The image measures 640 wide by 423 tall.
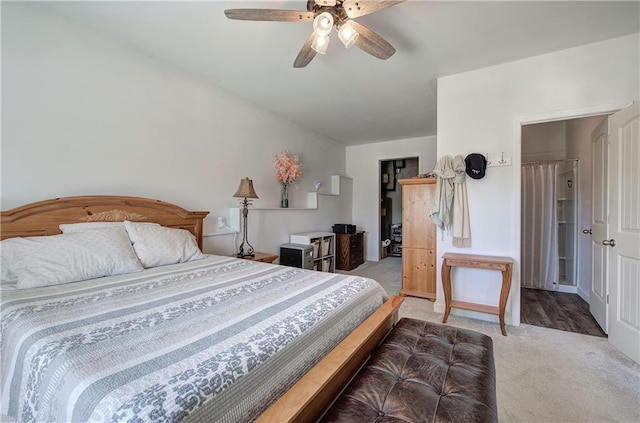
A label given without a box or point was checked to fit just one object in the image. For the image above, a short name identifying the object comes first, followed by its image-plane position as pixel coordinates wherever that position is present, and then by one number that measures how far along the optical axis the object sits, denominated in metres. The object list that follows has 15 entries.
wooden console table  2.47
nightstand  3.01
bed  0.69
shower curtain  3.74
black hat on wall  2.73
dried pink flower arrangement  4.03
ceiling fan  1.58
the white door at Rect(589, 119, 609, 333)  2.51
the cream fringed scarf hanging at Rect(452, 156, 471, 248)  2.83
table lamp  2.98
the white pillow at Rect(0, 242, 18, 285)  1.50
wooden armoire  3.53
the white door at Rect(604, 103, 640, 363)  2.03
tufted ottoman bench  0.92
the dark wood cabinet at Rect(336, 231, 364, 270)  5.01
